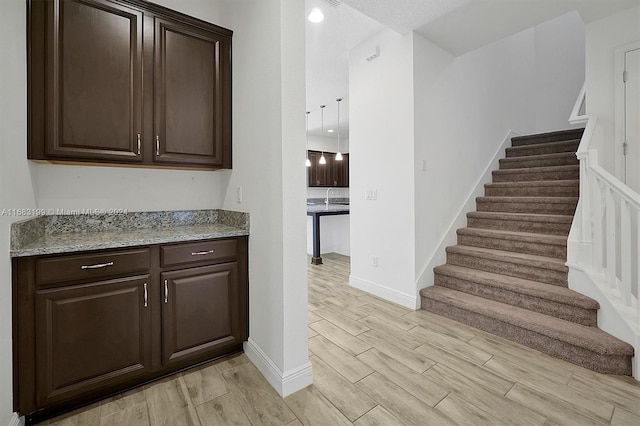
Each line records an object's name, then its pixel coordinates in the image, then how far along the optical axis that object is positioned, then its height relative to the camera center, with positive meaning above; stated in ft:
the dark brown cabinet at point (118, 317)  4.73 -1.97
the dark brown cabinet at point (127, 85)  5.44 +2.75
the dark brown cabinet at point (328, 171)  25.49 +3.75
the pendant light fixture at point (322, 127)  19.54 +7.07
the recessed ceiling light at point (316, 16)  9.03 +6.31
